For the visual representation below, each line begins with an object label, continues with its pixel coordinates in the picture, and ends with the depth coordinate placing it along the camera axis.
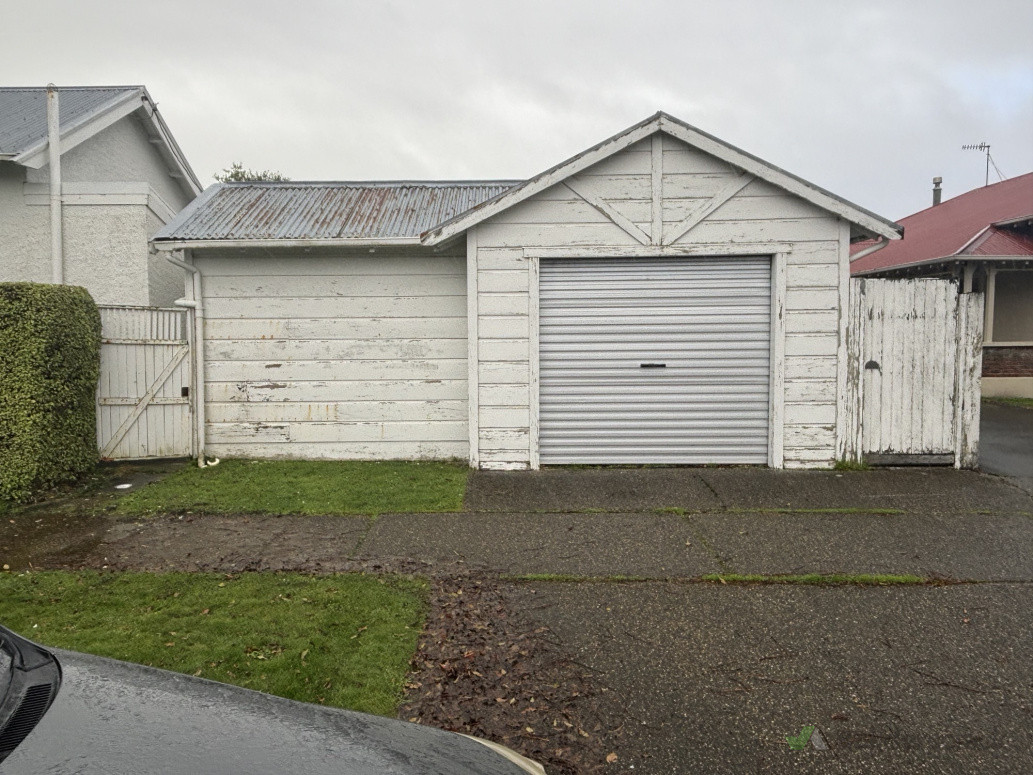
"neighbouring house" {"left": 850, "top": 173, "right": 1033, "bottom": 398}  15.42
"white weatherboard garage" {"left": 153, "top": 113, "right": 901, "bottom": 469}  7.94
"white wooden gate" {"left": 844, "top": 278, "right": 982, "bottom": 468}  7.95
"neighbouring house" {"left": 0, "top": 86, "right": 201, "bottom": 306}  9.82
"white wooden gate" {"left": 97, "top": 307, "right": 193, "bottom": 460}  8.32
